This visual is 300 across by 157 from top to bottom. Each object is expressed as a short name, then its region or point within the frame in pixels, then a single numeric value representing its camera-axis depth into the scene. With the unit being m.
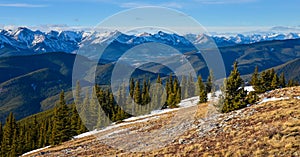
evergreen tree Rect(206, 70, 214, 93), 96.88
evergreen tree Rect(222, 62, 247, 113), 42.72
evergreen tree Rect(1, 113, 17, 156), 78.69
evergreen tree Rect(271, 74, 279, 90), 71.25
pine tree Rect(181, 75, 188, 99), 101.30
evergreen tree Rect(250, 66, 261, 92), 69.43
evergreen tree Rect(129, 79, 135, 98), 92.86
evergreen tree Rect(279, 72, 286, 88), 85.07
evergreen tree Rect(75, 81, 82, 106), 76.01
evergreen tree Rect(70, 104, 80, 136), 76.00
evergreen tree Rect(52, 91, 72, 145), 62.34
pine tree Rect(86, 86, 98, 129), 78.50
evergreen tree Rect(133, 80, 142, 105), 84.88
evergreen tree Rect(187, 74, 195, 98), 104.56
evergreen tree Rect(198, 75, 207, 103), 75.49
